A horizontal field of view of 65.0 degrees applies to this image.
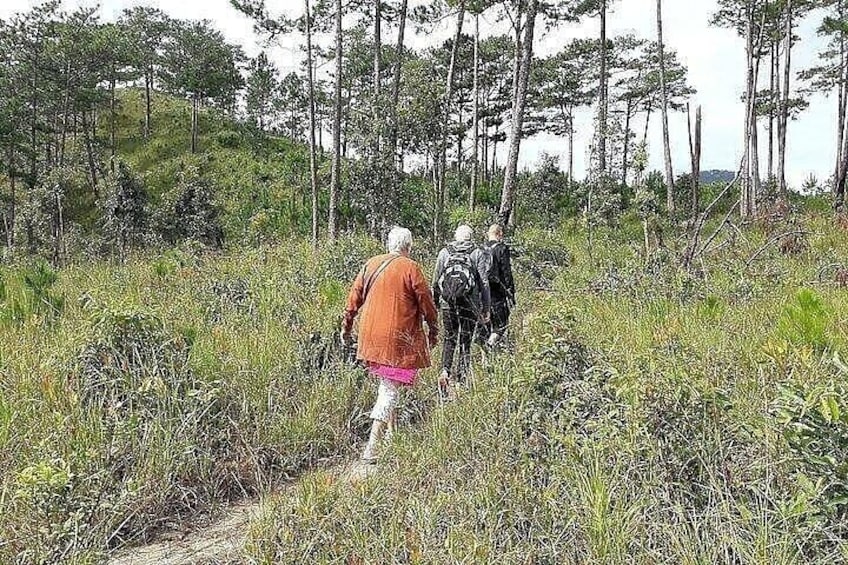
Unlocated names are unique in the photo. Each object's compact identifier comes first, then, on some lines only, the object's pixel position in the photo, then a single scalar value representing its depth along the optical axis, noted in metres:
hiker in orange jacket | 4.53
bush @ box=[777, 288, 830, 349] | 4.51
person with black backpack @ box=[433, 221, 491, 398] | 5.71
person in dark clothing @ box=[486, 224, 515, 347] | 6.19
